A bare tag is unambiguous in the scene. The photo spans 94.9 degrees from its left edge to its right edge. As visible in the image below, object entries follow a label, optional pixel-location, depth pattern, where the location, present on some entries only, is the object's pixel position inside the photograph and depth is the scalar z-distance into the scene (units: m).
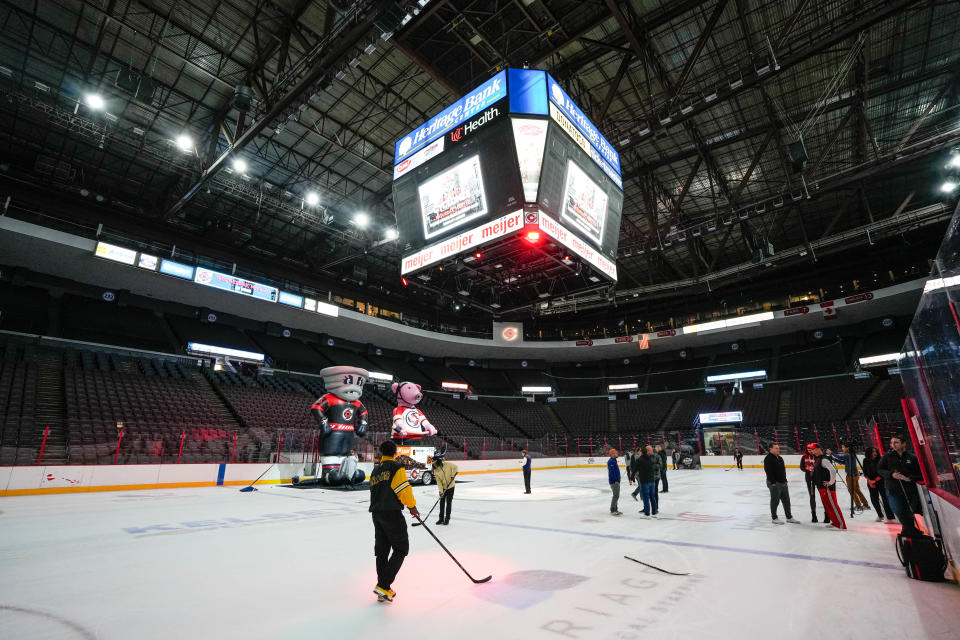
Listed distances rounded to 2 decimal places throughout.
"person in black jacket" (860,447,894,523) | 8.27
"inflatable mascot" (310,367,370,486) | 14.49
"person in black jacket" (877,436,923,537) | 4.95
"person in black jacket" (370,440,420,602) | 4.18
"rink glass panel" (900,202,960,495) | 3.43
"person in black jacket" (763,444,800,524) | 8.47
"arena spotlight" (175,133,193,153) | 16.05
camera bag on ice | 4.55
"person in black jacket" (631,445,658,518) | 9.38
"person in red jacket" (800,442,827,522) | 8.30
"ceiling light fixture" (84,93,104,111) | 14.36
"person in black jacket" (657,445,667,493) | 13.70
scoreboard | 10.62
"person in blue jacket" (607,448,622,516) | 9.72
